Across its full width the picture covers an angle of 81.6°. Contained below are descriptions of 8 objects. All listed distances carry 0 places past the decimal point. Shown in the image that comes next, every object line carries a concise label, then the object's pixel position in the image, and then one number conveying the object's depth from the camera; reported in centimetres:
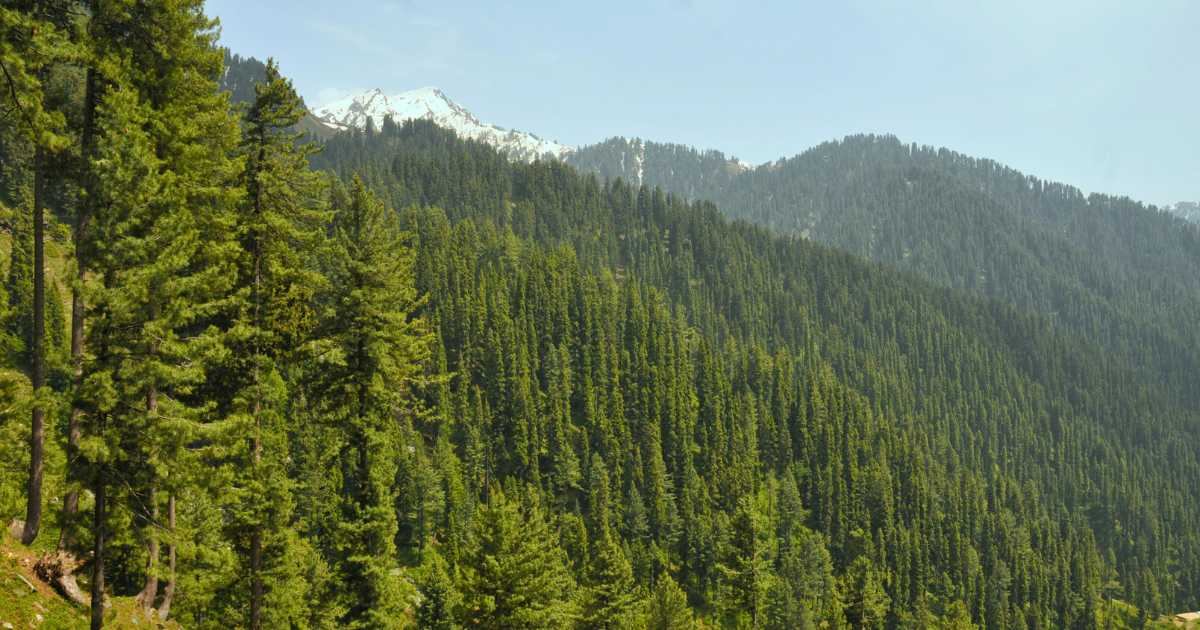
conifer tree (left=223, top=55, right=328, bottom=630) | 2333
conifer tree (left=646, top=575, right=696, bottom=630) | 5894
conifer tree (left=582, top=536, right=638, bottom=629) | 5553
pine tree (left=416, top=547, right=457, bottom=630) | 4291
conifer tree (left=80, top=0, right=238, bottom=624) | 1717
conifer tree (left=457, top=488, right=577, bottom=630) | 3753
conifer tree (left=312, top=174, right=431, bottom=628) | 2503
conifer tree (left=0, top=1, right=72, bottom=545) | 1773
